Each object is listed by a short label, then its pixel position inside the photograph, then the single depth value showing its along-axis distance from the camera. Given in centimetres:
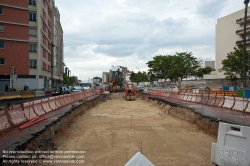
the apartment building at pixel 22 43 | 4134
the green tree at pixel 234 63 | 3772
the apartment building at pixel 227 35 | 6116
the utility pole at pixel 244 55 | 2136
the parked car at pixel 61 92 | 3519
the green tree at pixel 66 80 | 10842
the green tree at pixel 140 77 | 13649
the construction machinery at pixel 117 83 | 5069
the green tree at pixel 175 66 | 5891
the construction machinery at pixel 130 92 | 3403
